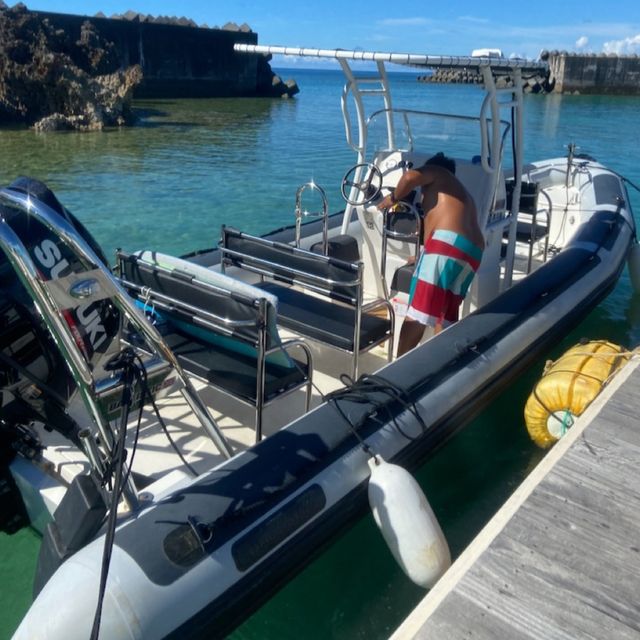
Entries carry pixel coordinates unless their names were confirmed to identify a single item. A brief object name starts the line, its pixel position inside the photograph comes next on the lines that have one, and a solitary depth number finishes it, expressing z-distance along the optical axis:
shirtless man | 3.62
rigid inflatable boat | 2.04
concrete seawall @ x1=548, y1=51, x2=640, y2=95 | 41.31
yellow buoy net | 3.43
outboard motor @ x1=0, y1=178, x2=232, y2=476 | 1.98
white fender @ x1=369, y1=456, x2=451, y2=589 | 2.54
